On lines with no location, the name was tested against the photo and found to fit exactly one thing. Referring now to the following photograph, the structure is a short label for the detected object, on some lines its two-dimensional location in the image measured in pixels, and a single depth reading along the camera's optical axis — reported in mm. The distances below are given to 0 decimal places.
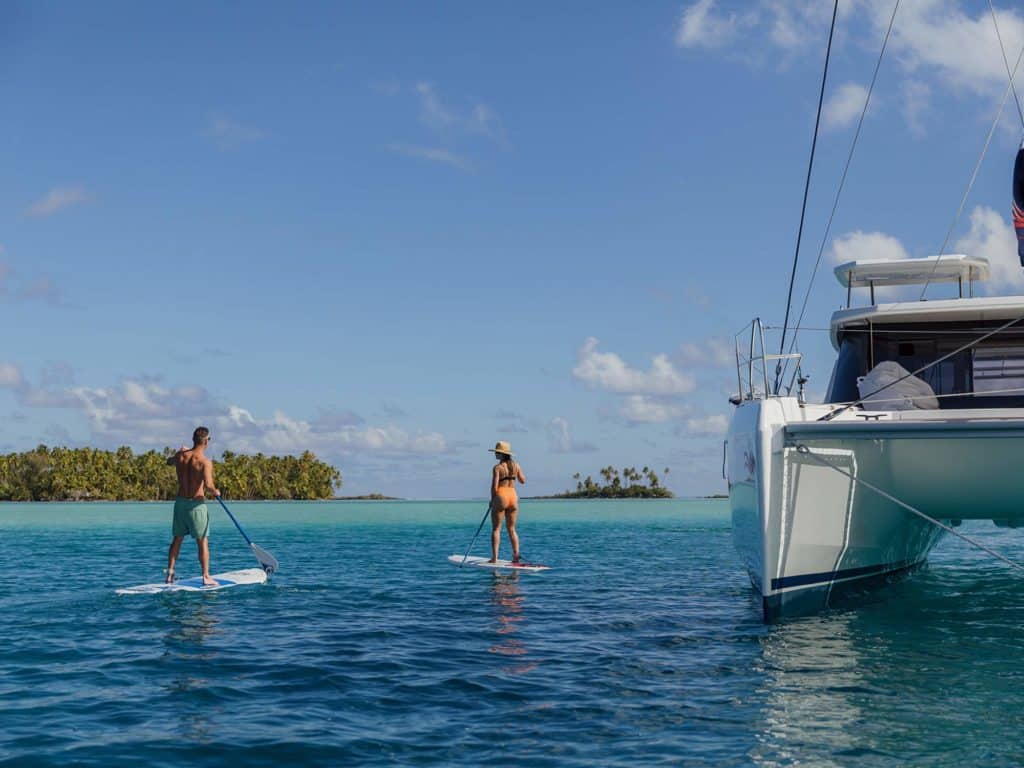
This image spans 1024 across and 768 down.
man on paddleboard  12320
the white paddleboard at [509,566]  15719
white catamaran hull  9078
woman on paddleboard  15141
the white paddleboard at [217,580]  12539
